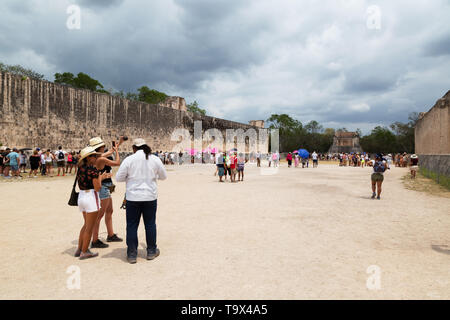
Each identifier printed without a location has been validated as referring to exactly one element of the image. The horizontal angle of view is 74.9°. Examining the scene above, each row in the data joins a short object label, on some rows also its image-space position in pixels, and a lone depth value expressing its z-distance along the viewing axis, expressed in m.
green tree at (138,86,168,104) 56.22
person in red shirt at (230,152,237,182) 11.34
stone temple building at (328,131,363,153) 62.50
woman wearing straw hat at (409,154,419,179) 12.17
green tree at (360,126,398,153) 58.24
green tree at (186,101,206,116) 59.84
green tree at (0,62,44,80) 35.50
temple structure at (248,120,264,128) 46.52
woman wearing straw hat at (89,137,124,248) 3.30
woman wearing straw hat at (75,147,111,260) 3.15
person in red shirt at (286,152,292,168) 23.44
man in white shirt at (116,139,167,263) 3.12
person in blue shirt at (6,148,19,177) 11.55
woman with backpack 7.31
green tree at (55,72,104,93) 43.41
